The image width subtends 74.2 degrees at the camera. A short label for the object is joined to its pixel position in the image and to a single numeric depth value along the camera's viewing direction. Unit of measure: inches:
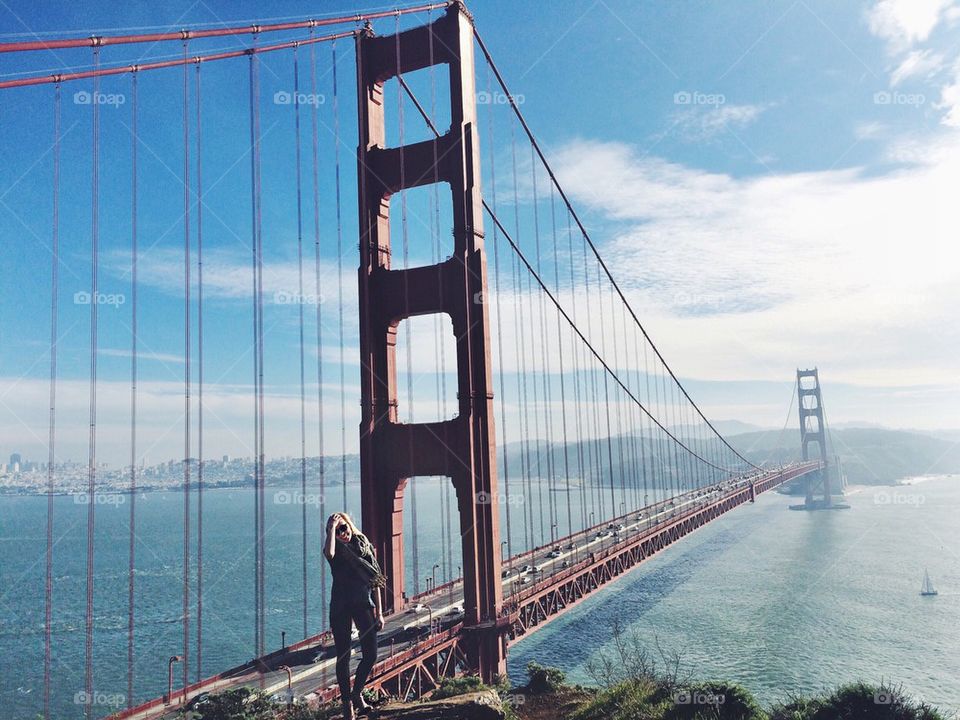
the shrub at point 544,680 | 791.7
